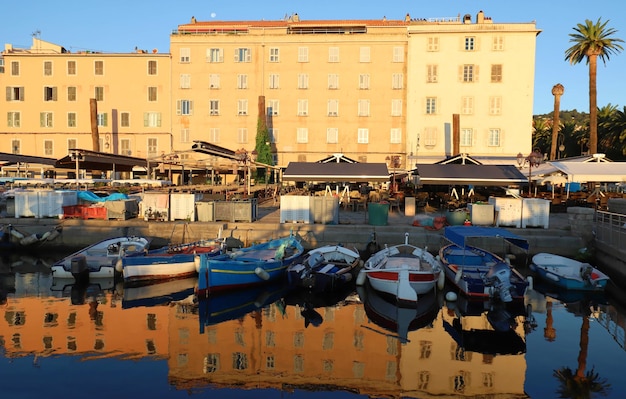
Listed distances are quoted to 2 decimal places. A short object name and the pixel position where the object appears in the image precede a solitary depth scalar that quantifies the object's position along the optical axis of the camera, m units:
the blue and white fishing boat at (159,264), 18.80
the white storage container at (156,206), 25.83
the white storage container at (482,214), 24.39
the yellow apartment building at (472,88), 50.06
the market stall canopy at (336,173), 26.45
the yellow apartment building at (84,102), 53.66
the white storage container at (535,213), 24.16
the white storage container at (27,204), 26.19
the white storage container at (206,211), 25.67
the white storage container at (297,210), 24.95
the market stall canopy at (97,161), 29.91
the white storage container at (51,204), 26.20
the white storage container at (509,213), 24.33
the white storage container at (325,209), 24.91
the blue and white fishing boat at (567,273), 18.11
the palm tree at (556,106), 55.33
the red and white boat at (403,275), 16.14
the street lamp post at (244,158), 30.78
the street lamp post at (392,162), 35.63
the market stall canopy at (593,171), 26.50
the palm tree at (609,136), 48.03
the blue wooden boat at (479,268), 16.36
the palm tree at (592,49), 42.53
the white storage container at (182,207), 25.80
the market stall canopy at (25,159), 32.41
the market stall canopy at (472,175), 25.92
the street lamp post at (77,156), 29.20
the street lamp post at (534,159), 30.64
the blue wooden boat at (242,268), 17.02
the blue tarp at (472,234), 18.86
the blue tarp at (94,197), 27.30
